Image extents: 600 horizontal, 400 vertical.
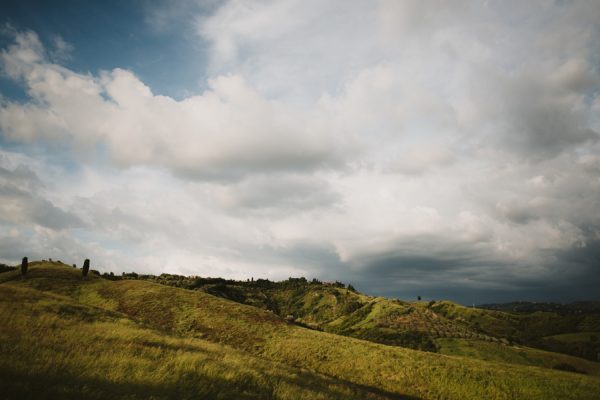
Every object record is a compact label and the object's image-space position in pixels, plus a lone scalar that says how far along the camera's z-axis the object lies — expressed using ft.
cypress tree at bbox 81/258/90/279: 205.26
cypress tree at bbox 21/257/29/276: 190.84
